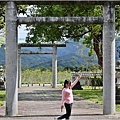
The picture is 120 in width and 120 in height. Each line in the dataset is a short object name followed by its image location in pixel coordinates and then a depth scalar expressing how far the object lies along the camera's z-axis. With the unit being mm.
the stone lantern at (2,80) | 33688
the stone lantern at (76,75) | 35438
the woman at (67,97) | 11234
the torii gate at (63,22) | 13367
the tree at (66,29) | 23625
